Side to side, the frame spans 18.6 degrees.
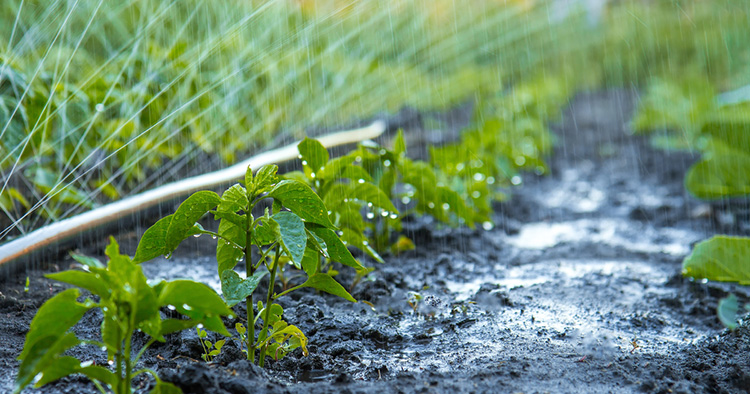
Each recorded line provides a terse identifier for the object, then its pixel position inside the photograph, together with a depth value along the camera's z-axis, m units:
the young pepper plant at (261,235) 2.00
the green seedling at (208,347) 2.06
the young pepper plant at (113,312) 1.91
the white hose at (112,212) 2.22
